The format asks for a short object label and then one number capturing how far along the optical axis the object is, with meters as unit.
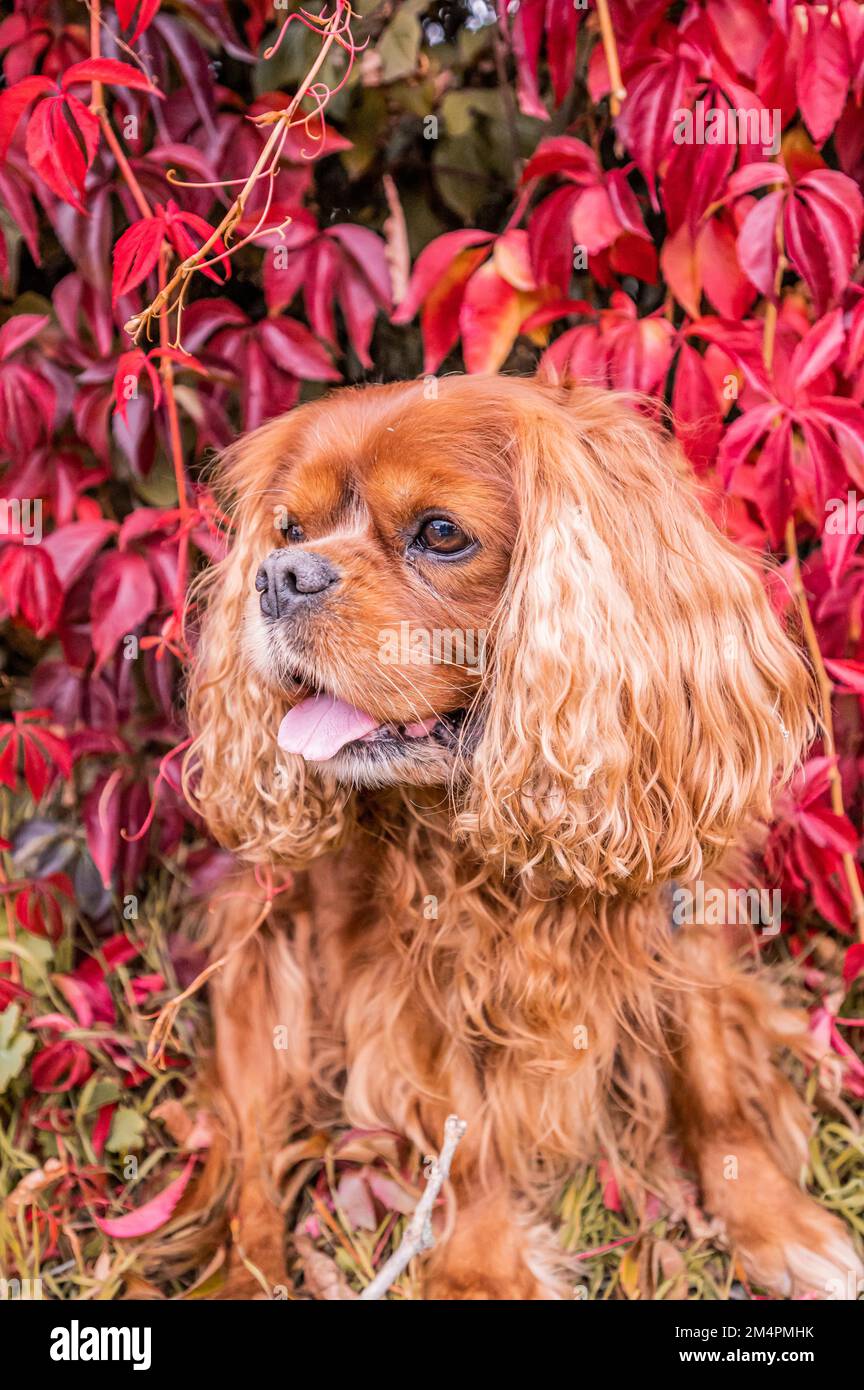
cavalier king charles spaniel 1.16
